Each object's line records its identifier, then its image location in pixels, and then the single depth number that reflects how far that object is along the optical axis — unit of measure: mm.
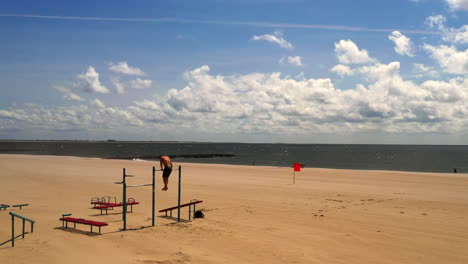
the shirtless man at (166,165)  14079
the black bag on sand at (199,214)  14862
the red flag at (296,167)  28003
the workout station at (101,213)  11455
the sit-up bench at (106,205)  14852
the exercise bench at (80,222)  11467
